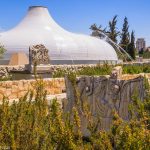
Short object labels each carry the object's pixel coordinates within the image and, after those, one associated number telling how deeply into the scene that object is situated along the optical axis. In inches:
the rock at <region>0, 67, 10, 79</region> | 491.2
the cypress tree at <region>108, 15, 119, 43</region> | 1300.0
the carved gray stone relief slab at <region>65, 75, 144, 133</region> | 183.6
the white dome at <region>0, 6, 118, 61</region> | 762.0
